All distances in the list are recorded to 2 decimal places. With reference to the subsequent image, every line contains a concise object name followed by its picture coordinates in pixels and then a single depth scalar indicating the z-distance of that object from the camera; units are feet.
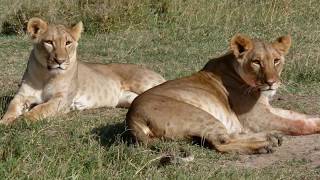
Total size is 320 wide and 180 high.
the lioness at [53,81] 36.65
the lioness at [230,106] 29.17
